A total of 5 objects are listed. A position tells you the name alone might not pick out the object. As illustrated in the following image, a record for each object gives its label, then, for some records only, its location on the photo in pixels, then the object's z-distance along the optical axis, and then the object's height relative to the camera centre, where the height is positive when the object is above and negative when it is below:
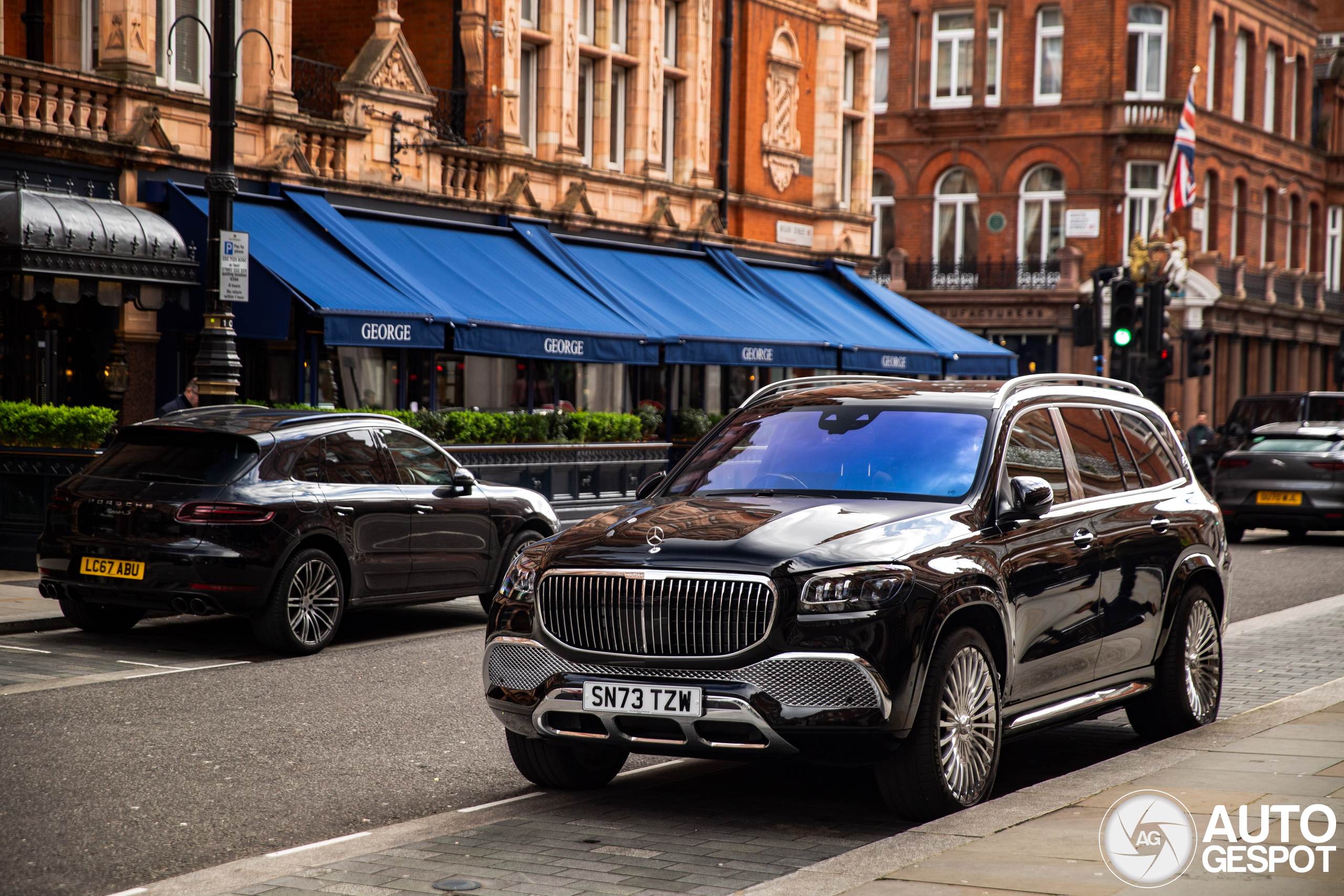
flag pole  39.50 +4.77
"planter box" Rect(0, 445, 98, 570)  14.95 -1.37
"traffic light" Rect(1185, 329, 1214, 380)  26.72 +0.09
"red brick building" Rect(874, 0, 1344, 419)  48.06 +5.98
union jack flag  37.81 +4.57
